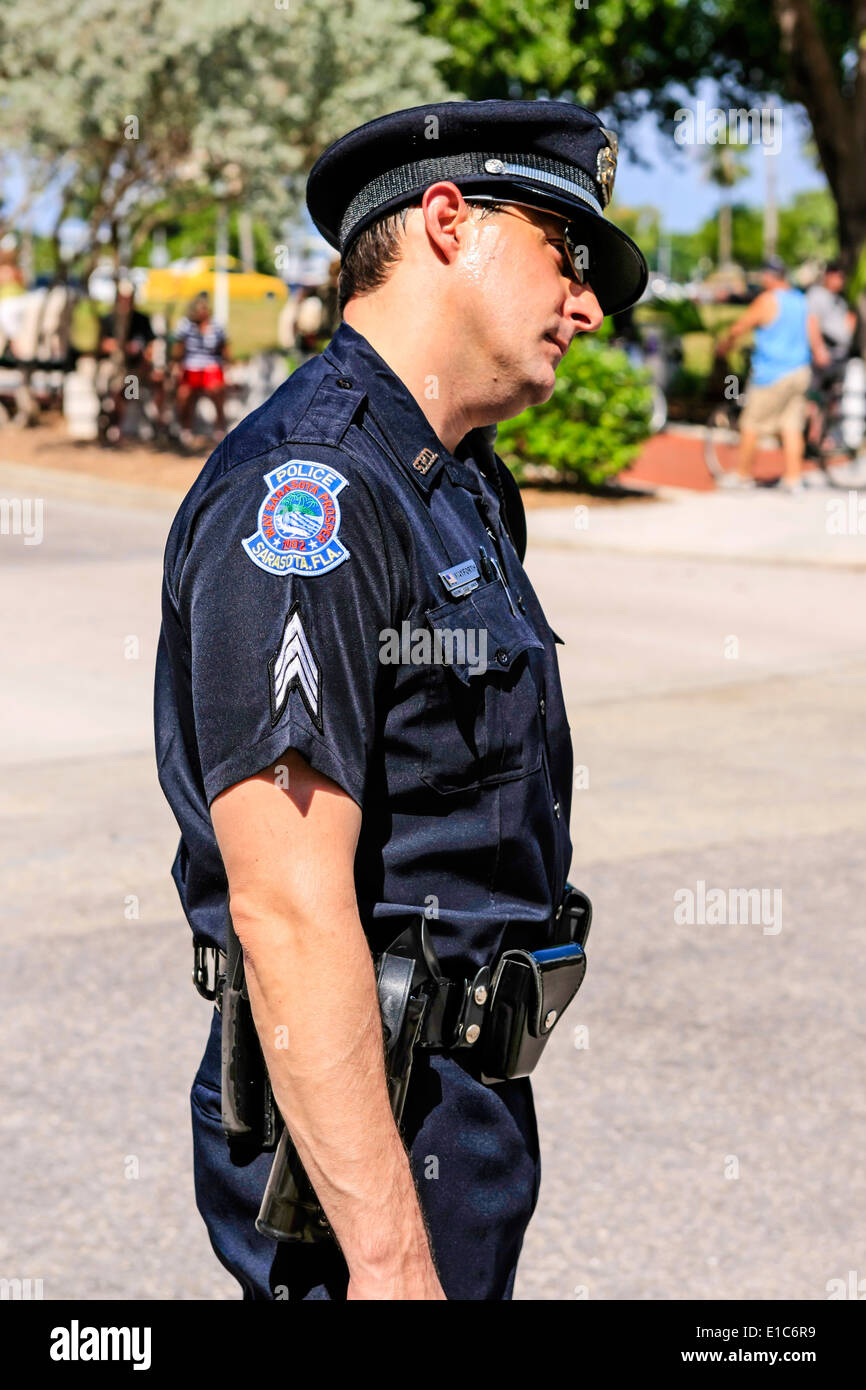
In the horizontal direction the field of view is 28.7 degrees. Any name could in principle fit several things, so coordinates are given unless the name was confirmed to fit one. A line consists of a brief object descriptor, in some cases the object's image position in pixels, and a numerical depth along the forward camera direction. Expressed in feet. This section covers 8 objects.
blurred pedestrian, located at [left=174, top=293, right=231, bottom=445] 62.18
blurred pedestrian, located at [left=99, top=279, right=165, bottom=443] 65.26
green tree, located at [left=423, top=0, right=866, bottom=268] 66.64
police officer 5.51
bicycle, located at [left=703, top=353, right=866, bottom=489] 55.62
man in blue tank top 50.01
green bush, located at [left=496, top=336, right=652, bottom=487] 50.93
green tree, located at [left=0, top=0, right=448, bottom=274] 59.16
